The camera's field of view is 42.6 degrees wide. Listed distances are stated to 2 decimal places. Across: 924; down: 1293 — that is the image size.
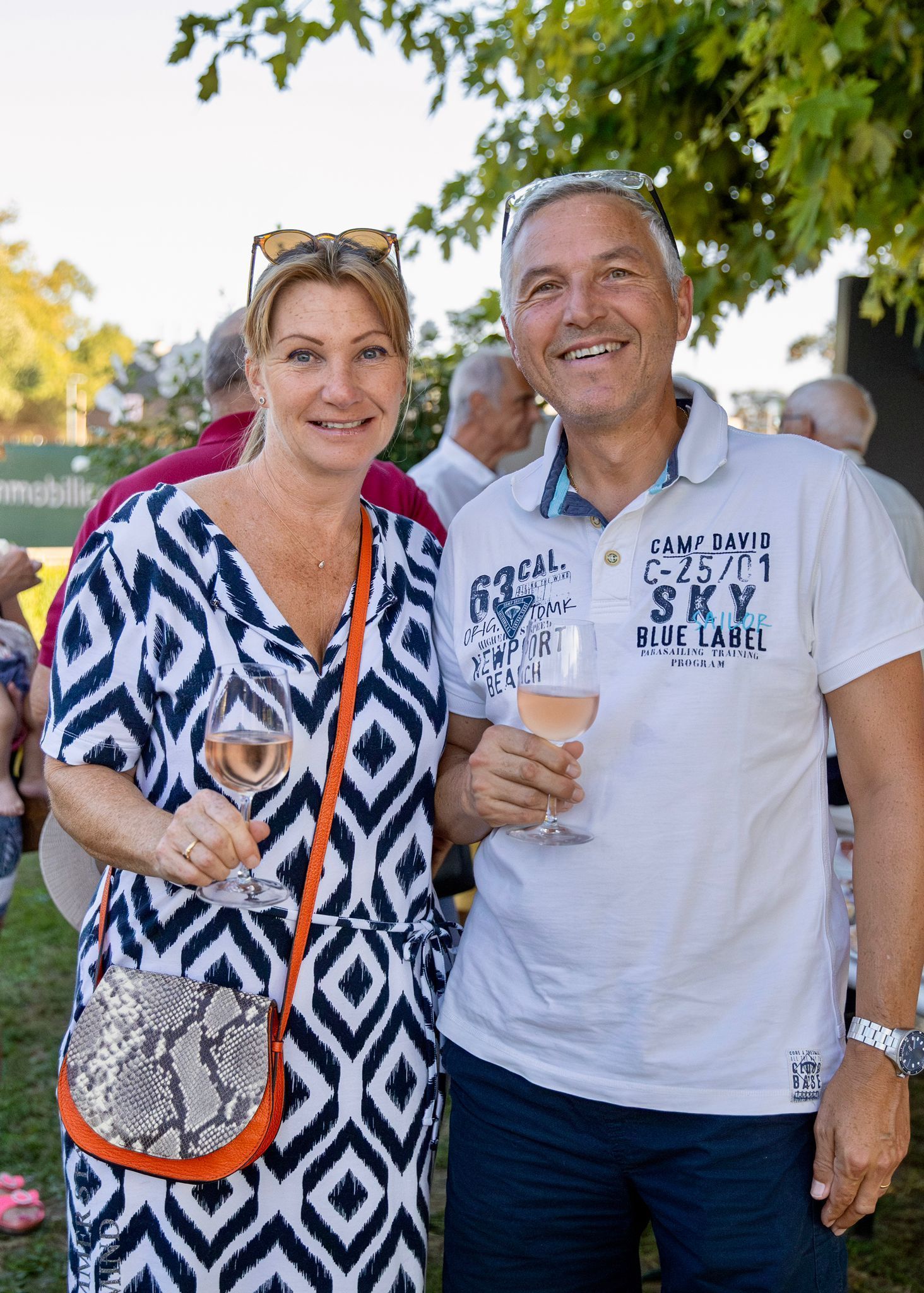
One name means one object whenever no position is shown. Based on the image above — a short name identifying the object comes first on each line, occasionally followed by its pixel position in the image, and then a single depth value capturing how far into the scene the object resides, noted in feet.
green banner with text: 43.11
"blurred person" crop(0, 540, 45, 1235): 12.32
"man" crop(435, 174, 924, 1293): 5.63
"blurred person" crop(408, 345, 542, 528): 18.06
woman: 5.90
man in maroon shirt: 9.57
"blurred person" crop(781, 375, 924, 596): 17.99
